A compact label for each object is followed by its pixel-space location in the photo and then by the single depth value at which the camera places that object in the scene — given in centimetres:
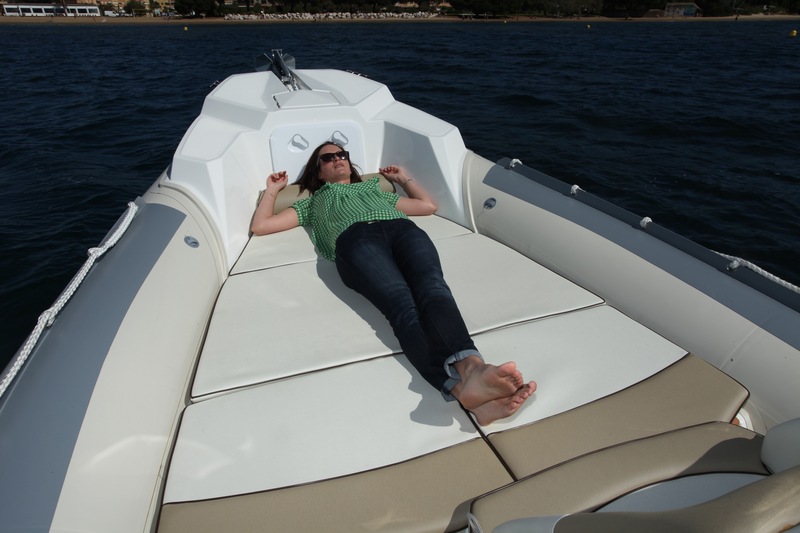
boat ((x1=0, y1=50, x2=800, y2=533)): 102
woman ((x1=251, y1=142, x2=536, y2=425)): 127
